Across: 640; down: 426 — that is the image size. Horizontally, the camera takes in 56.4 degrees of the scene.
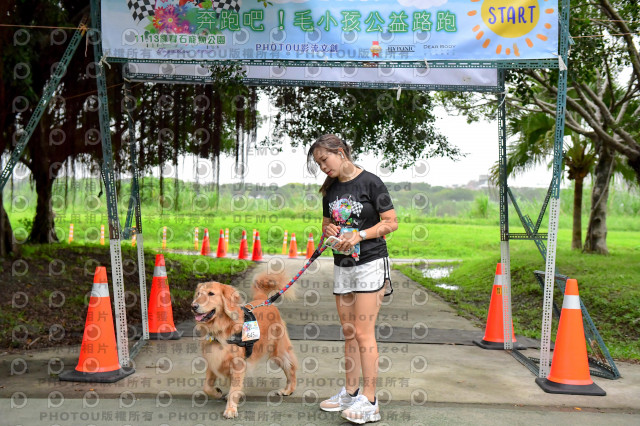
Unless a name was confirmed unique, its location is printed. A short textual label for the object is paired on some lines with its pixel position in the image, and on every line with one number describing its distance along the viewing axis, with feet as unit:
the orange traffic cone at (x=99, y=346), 16.59
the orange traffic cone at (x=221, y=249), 61.00
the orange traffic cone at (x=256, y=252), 58.18
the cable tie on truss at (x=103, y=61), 17.10
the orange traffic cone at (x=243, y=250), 58.75
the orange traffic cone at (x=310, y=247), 55.52
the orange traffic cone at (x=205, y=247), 61.65
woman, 13.41
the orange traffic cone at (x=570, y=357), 16.26
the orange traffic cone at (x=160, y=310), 22.45
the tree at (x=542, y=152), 51.06
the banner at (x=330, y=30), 16.74
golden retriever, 14.03
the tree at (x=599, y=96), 32.45
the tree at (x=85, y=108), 28.30
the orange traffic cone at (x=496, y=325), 21.85
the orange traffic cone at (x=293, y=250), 60.59
